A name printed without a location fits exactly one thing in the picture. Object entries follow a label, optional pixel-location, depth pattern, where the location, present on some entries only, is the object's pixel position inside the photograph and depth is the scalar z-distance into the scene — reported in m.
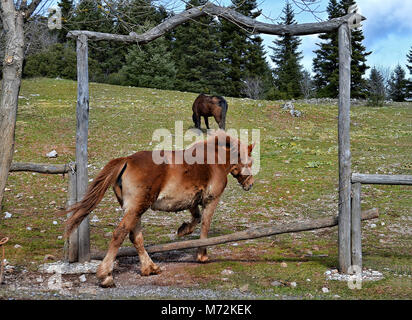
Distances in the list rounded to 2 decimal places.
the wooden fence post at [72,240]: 6.77
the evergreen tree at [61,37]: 46.99
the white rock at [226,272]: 6.35
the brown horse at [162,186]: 6.01
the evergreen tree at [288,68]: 48.94
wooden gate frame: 6.32
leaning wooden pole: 6.55
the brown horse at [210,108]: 17.84
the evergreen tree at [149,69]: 40.00
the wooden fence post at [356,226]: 6.29
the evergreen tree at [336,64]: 45.25
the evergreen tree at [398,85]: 52.84
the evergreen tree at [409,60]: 59.38
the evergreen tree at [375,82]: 49.25
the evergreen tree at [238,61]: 46.16
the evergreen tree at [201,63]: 44.97
